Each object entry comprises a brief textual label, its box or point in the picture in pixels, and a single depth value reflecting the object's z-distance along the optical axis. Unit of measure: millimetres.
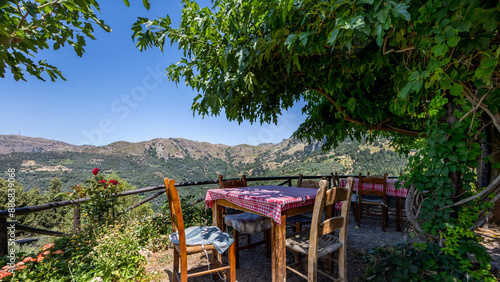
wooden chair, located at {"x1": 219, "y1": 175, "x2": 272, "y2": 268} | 2293
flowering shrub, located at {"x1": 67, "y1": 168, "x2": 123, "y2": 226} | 2902
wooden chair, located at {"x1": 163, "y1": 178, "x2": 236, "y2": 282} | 1579
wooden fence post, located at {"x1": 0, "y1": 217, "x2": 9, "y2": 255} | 2199
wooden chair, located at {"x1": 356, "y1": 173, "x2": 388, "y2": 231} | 3604
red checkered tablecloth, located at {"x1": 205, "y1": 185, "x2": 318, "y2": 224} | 1727
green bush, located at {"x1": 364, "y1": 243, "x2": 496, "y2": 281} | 1437
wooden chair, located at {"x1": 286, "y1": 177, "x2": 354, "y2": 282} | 1580
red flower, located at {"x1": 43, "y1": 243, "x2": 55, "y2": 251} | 2186
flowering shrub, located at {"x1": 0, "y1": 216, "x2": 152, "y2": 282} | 1864
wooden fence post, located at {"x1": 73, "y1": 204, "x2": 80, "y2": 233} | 2860
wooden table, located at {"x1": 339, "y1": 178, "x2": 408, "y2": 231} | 3520
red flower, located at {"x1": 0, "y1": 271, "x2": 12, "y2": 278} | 1619
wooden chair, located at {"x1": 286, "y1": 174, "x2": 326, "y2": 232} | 2527
